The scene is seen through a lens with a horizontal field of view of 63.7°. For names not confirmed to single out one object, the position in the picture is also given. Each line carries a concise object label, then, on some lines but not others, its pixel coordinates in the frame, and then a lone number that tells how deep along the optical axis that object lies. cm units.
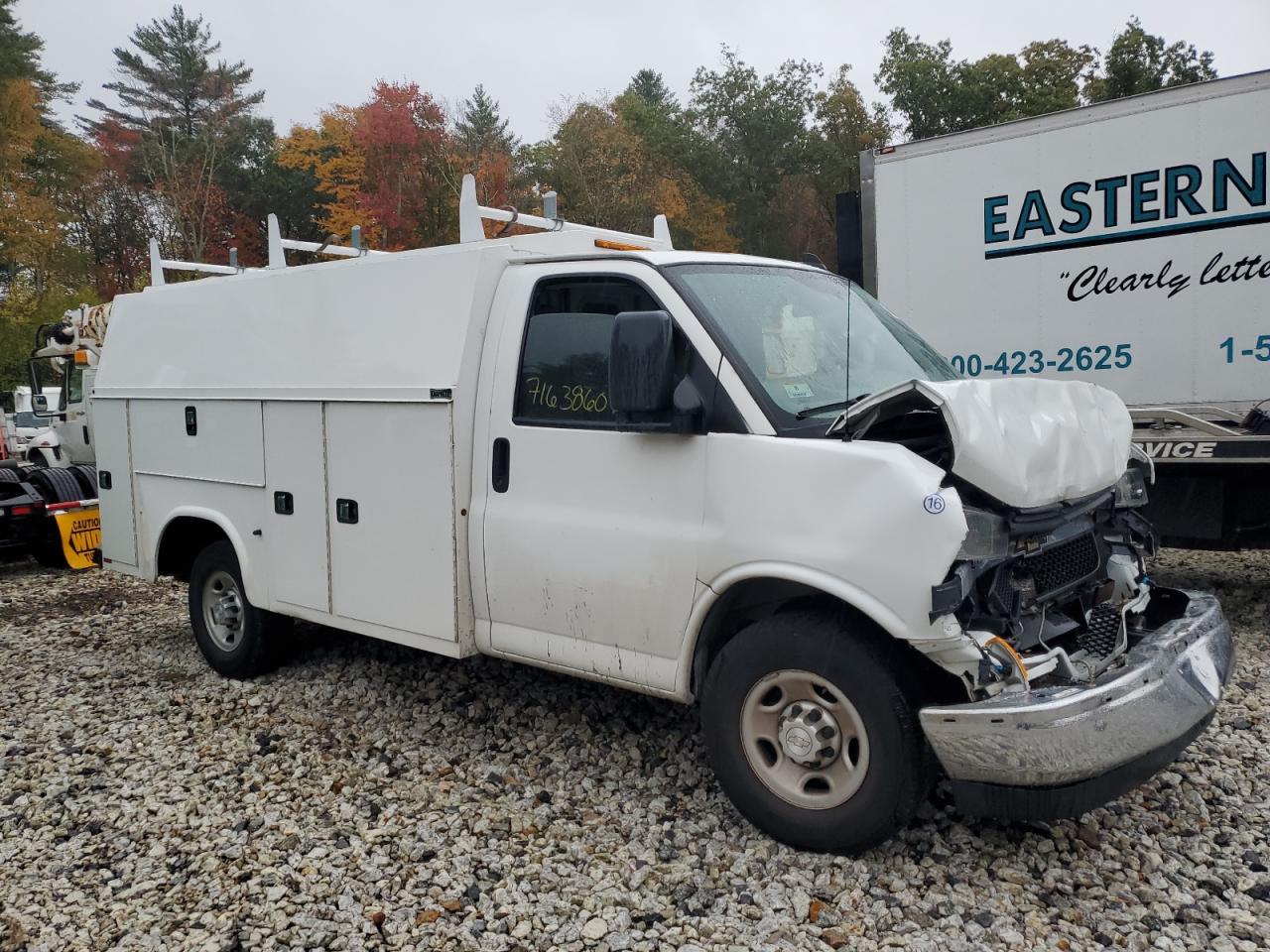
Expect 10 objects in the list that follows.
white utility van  323
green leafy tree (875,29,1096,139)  3447
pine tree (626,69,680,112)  6606
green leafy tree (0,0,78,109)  3281
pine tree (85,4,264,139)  4053
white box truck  627
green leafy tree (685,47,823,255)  3694
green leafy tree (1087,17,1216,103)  3369
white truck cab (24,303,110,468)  1102
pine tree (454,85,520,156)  3144
